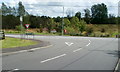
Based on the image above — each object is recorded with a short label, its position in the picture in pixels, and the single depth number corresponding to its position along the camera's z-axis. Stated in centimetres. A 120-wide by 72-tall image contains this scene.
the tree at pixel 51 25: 6438
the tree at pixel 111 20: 12465
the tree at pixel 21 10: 9800
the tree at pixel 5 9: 10094
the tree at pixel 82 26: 6688
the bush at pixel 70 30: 5958
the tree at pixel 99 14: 13025
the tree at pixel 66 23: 6438
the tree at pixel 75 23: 6600
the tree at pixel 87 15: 13577
